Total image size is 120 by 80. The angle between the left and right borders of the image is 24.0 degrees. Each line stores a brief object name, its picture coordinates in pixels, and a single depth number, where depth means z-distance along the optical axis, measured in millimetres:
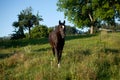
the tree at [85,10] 63053
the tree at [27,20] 99250
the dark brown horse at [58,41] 16694
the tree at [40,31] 80150
